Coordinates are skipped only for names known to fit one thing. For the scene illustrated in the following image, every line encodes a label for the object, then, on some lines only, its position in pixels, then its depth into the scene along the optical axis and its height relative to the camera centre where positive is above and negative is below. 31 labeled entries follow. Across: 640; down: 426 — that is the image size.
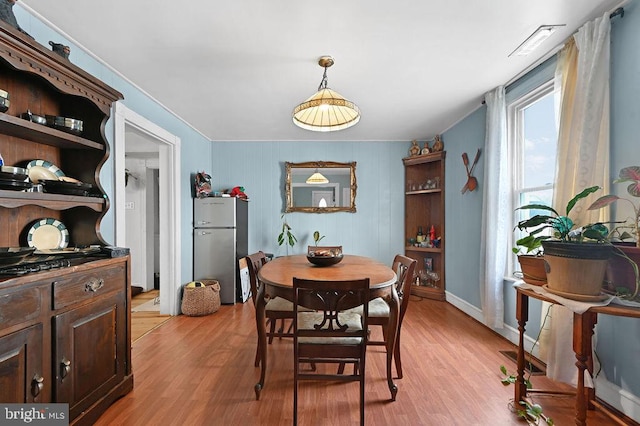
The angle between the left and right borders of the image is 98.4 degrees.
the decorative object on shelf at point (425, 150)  4.12 +0.92
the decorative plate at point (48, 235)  1.63 -0.15
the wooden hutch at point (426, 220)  3.99 -0.13
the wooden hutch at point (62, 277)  1.22 -0.33
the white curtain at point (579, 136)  1.71 +0.50
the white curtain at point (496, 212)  2.66 +0.00
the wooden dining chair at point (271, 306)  2.04 -0.71
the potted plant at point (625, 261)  1.25 -0.23
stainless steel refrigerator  3.69 -0.41
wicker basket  3.27 -1.07
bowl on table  2.24 -0.38
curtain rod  1.66 +1.22
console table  1.22 -0.57
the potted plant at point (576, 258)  1.28 -0.22
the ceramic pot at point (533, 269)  1.56 -0.33
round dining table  1.69 -0.45
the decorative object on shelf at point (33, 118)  1.49 +0.51
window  2.31 +0.60
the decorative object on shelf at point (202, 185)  3.75 +0.36
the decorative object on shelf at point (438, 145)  3.99 +0.97
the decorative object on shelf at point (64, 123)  1.62 +0.52
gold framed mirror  4.37 +0.36
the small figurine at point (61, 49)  1.58 +0.93
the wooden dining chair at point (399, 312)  1.95 -0.71
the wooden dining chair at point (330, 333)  1.44 -0.68
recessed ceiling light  1.82 +1.20
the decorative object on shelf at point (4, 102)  1.33 +0.53
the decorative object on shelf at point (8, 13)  1.33 +0.97
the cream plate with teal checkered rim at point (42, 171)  1.61 +0.24
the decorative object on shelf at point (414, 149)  4.23 +0.97
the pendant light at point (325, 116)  2.05 +0.72
